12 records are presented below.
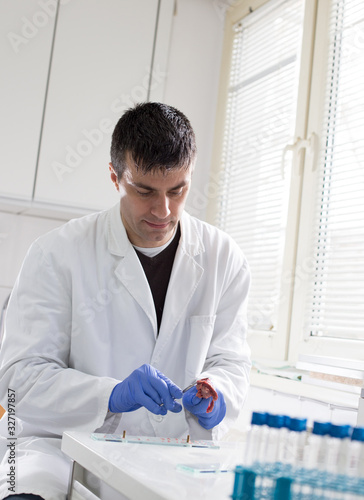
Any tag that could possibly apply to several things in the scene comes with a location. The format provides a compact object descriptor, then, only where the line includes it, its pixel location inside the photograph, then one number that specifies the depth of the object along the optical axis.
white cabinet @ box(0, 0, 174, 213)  2.23
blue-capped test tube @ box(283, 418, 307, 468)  0.67
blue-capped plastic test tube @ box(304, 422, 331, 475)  0.65
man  1.20
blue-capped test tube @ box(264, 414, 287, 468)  0.68
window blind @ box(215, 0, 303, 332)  2.19
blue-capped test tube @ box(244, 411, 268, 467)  0.69
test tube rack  0.59
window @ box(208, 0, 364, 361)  1.83
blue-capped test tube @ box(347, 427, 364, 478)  0.63
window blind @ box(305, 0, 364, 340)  1.77
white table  0.71
